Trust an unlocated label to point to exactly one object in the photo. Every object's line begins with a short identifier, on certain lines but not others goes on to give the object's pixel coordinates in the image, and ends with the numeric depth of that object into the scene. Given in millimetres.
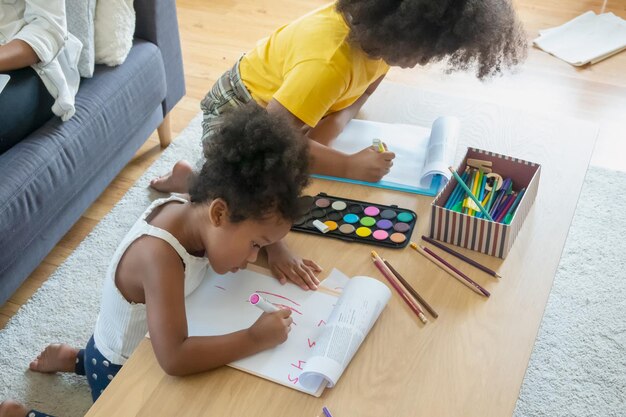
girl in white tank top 978
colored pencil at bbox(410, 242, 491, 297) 1103
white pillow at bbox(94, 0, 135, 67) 1896
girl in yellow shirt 1301
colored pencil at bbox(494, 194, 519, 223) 1204
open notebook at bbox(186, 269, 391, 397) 957
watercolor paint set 1199
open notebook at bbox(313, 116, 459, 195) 1319
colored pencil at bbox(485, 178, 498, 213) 1221
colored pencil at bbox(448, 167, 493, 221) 1156
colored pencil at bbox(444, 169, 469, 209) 1222
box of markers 1139
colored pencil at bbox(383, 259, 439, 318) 1062
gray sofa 1598
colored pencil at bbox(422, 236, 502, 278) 1134
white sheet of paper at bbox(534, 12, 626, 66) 2824
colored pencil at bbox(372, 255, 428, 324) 1054
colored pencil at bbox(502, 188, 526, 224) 1194
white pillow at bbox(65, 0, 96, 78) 1848
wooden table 923
